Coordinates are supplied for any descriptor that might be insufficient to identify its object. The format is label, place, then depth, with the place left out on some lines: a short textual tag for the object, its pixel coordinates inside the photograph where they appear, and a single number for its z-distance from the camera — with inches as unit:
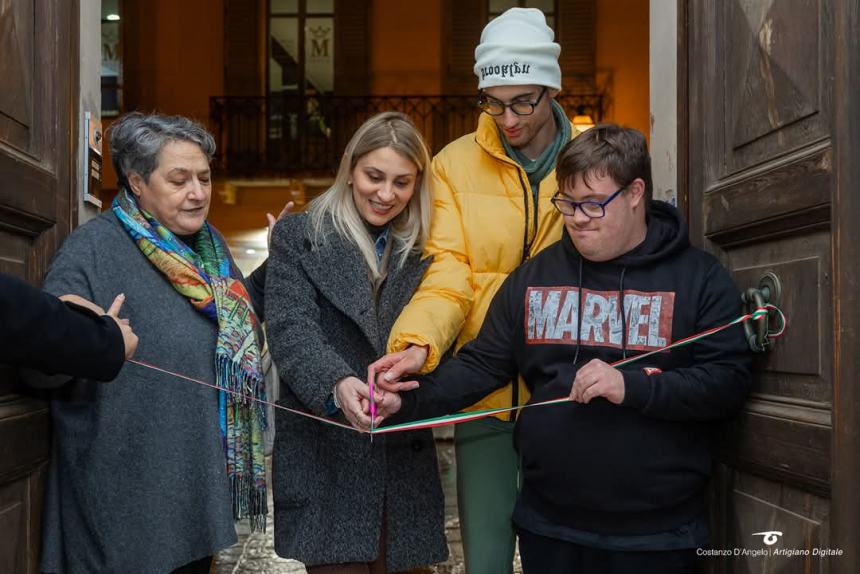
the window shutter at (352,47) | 520.7
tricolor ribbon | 86.0
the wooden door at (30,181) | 88.1
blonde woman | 99.3
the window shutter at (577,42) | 511.2
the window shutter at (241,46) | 517.3
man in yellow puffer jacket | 106.0
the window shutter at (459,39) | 514.0
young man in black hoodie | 86.1
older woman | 94.7
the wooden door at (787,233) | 73.9
